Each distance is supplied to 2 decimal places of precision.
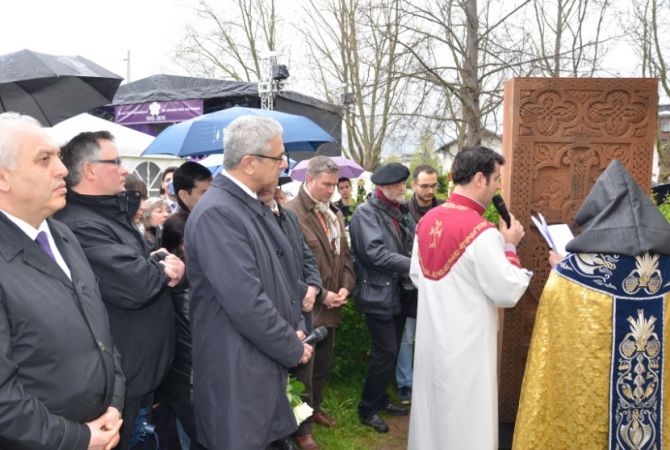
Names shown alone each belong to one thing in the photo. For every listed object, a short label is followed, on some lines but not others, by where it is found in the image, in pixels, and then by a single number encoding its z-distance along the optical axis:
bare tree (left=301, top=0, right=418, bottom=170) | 9.57
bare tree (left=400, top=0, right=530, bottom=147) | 9.11
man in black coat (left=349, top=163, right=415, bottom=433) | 4.41
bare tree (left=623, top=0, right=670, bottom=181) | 13.45
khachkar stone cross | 3.73
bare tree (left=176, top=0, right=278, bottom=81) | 25.23
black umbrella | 3.41
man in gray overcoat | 2.49
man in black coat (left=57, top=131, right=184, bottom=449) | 2.61
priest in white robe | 3.23
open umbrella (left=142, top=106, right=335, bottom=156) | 5.14
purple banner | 13.55
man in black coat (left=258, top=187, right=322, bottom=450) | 3.61
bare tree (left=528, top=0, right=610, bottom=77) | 9.24
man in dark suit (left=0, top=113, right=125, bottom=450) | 1.72
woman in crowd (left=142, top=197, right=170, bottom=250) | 4.93
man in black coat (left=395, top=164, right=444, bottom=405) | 5.23
